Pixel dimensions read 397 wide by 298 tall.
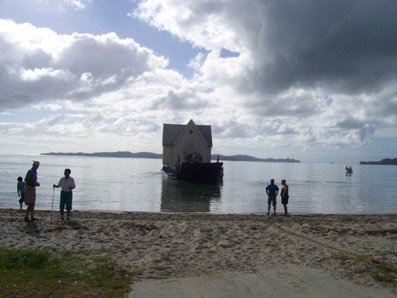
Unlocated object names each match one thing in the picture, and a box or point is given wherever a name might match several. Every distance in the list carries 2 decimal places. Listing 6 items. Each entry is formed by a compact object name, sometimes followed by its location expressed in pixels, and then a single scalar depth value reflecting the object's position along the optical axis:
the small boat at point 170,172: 47.79
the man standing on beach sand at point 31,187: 10.14
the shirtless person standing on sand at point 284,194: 15.74
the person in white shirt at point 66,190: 11.23
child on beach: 15.00
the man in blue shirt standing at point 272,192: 15.73
